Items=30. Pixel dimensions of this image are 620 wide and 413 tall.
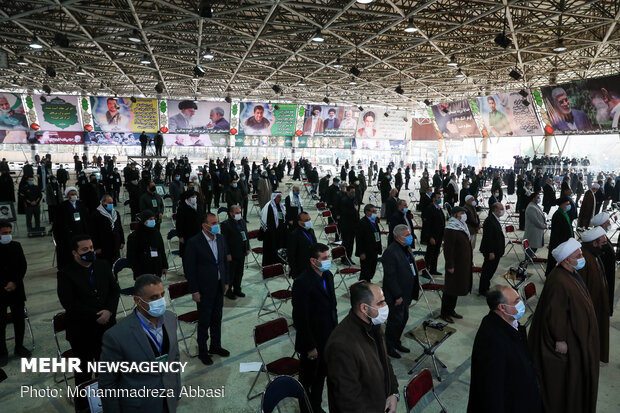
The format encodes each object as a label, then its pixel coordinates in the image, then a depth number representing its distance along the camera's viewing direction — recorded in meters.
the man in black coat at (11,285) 4.56
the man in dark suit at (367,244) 6.81
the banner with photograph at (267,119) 32.53
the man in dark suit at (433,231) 8.02
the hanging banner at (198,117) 30.97
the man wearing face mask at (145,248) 5.70
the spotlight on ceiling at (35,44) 14.34
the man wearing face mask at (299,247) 5.99
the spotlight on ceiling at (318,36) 14.73
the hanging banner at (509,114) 24.86
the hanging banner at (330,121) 34.56
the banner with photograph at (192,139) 31.97
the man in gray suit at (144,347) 2.53
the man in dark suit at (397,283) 4.76
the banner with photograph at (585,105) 18.27
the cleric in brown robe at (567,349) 3.48
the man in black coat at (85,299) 3.64
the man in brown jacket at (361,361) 2.53
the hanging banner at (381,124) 36.41
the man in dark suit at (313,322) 3.61
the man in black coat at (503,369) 2.72
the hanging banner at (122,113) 30.06
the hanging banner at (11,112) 28.42
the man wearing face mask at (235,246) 6.59
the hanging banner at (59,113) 29.53
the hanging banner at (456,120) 30.47
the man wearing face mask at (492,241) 6.78
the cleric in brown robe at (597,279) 4.55
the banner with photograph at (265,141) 34.53
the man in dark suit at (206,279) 4.71
